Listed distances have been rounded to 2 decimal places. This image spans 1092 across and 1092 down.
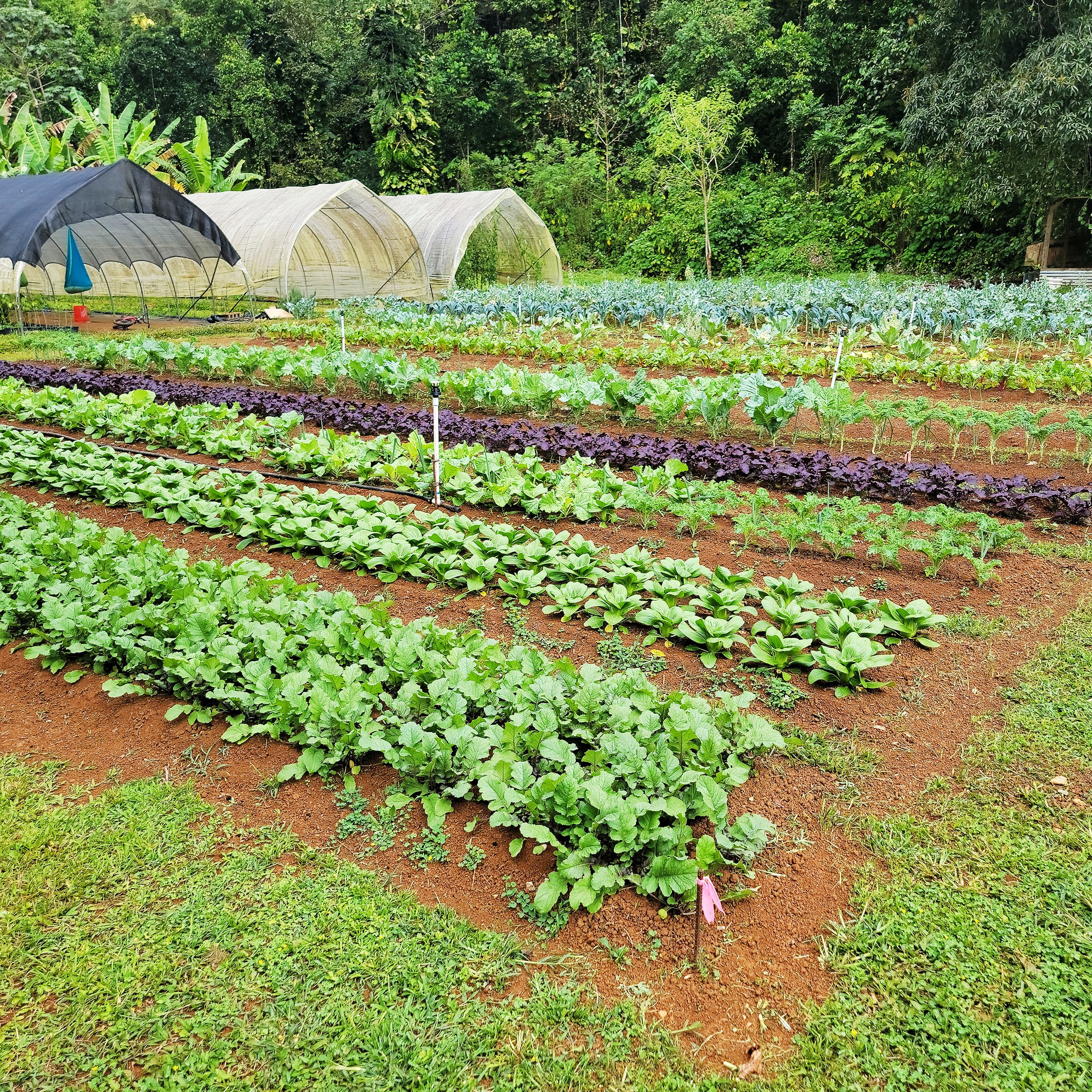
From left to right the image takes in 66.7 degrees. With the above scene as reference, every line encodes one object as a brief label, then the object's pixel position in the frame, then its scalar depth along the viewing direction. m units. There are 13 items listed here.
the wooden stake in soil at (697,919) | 2.40
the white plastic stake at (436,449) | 5.81
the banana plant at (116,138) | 22.14
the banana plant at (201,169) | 24.08
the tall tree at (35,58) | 34.88
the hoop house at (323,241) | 19.33
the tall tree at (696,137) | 22.17
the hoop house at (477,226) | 21.94
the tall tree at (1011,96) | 16.52
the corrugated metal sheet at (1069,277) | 19.50
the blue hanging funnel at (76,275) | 17.16
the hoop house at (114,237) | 12.86
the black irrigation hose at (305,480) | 6.49
